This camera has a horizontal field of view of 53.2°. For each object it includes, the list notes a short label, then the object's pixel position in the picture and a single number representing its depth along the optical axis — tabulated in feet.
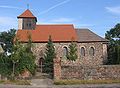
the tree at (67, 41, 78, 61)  75.19
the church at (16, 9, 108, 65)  78.50
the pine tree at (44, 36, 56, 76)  72.31
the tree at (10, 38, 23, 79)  46.31
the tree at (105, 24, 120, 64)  75.08
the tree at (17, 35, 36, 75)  46.19
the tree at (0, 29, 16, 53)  131.04
